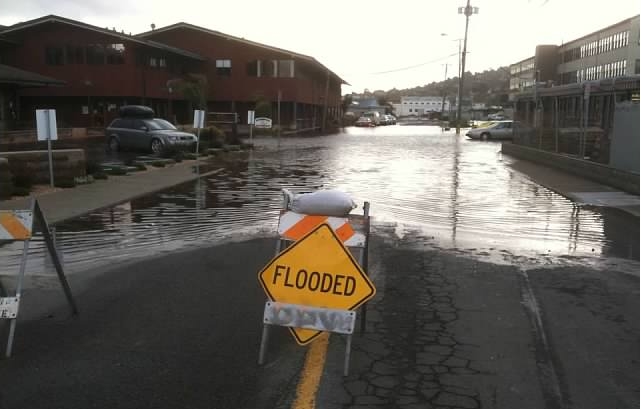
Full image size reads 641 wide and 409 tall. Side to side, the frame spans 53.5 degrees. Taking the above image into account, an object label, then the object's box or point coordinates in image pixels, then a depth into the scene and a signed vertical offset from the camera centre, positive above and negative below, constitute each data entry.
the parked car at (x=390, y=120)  91.28 -0.74
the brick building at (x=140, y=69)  43.19 +3.28
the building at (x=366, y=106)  136.38 +1.95
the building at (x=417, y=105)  173.00 +2.80
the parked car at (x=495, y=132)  43.12 -1.08
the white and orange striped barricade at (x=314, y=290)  4.40 -1.22
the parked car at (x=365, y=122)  76.88 -0.87
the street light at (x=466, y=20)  56.12 +8.74
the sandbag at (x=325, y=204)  4.93 -0.69
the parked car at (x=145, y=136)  25.97 -0.96
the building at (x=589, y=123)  15.22 -0.22
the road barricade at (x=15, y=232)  4.80 -0.95
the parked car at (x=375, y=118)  80.45 -0.39
